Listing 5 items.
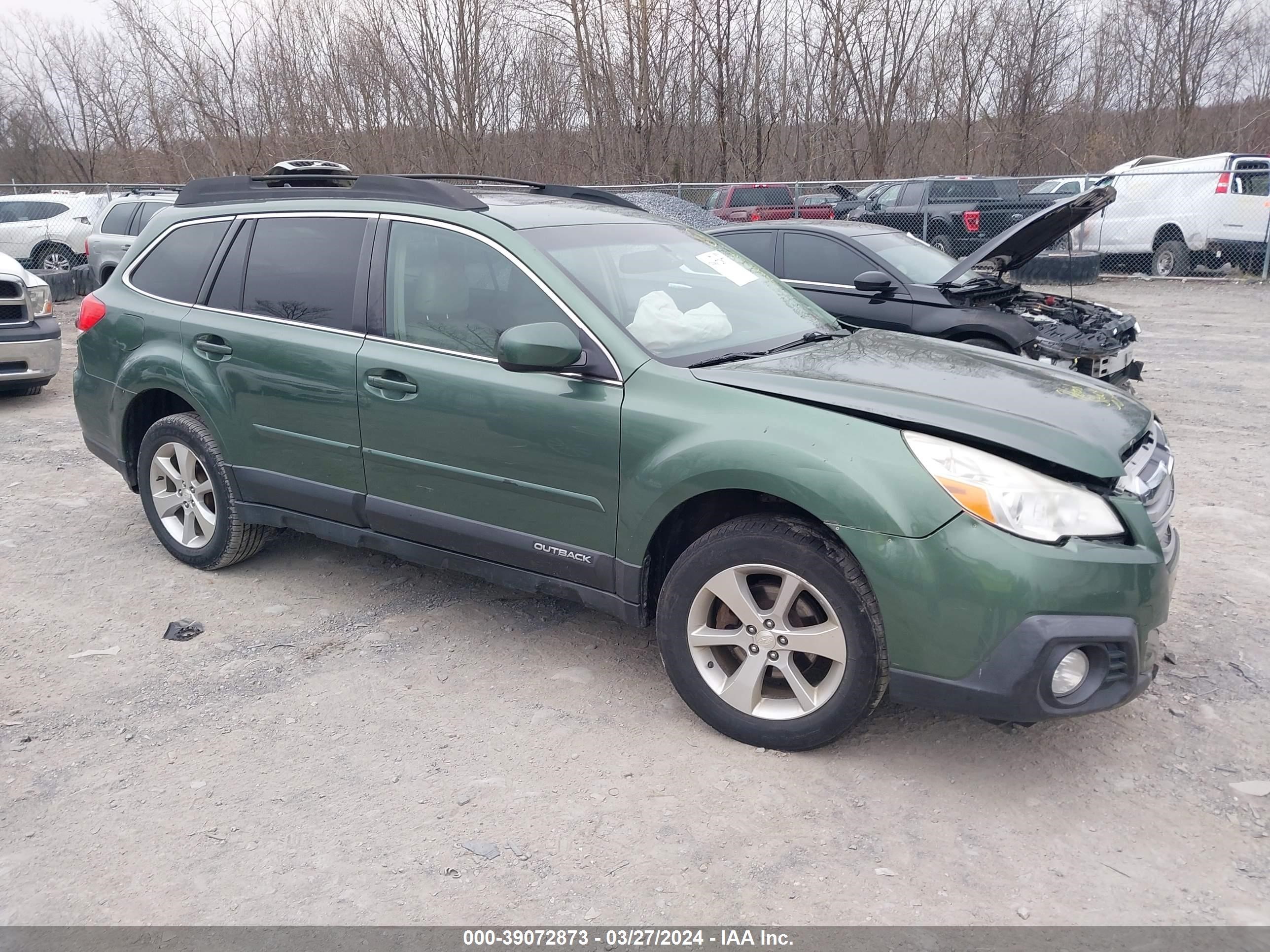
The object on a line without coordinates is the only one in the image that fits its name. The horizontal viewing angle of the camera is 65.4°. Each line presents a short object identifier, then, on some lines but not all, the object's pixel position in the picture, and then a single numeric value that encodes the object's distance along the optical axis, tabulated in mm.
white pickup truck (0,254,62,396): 8711
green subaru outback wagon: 2955
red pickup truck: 18453
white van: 16391
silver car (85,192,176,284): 13914
